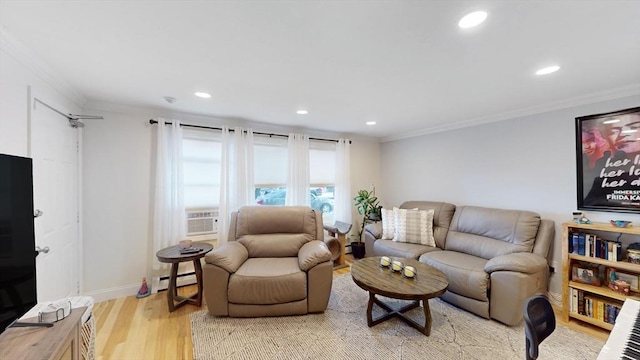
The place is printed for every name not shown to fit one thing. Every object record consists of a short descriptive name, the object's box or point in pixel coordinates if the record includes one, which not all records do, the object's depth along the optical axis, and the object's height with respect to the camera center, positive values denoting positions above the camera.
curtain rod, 2.98 +0.74
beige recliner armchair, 2.31 -0.99
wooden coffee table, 1.98 -0.92
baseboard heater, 3.01 -1.29
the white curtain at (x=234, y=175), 3.33 +0.09
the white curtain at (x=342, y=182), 4.38 -0.03
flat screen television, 1.06 -0.28
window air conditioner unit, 3.23 -0.55
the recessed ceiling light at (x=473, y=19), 1.25 +0.87
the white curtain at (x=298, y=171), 3.91 +0.16
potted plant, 4.22 -0.56
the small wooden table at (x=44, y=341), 0.96 -0.68
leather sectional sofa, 2.24 -0.88
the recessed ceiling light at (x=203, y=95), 2.45 +0.91
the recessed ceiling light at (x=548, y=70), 1.86 +0.87
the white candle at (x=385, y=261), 2.52 -0.86
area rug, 1.90 -1.38
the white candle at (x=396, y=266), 2.38 -0.86
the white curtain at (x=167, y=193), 2.96 -0.14
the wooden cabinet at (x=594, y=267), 2.11 -0.87
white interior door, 1.87 -0.15
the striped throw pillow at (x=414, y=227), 3.40 -0.68
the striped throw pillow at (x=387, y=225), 3.63 -0.69
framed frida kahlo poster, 2.24 +0.18
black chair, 0.98 -0.63
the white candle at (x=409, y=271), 2.22 -0.86
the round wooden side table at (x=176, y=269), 2.45 -0.95
